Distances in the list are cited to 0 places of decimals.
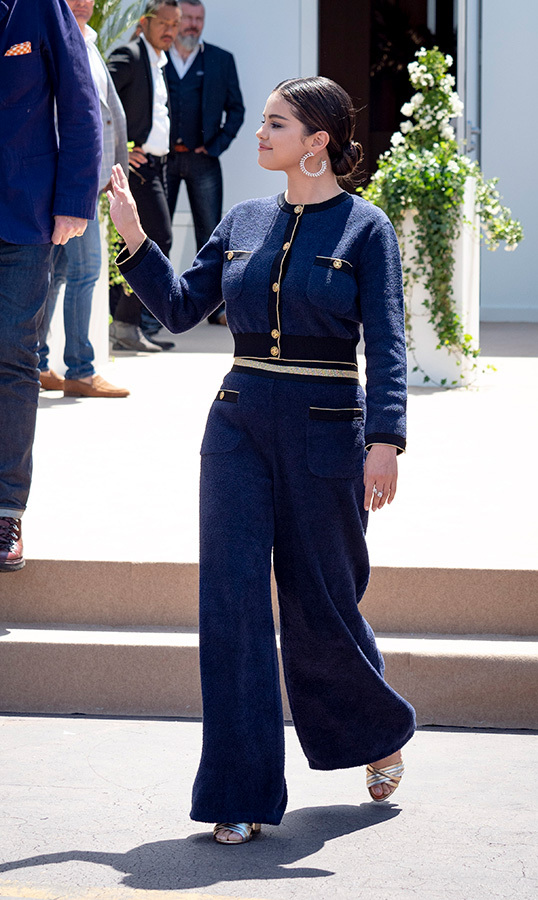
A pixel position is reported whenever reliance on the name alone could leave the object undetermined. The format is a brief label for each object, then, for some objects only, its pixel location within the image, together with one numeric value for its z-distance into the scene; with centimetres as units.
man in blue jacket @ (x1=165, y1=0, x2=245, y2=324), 1712
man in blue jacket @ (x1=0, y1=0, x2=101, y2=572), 686
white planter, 1299
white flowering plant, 1264
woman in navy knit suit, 504
